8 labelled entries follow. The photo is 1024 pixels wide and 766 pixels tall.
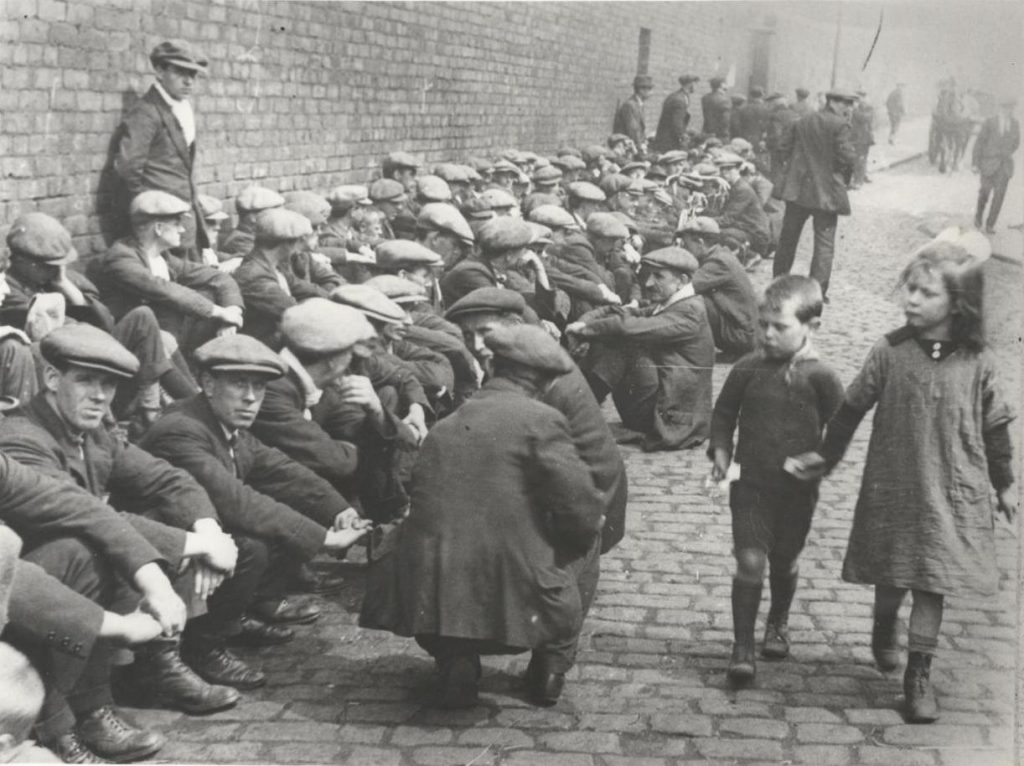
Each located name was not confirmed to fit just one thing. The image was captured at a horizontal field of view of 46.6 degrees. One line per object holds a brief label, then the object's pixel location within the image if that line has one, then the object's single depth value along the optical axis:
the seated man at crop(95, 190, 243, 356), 6.55
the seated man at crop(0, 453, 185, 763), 3.45
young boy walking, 4.62
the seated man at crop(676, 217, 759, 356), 8.73
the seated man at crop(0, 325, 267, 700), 3.87
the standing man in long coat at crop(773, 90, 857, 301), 11.38
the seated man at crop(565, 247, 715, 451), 7.98
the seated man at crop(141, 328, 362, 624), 4.46
